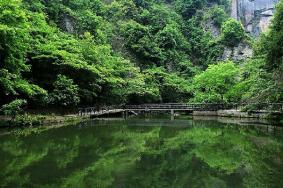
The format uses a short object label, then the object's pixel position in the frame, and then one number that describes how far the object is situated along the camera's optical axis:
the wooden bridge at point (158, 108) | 23.92
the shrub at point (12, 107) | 14.95
